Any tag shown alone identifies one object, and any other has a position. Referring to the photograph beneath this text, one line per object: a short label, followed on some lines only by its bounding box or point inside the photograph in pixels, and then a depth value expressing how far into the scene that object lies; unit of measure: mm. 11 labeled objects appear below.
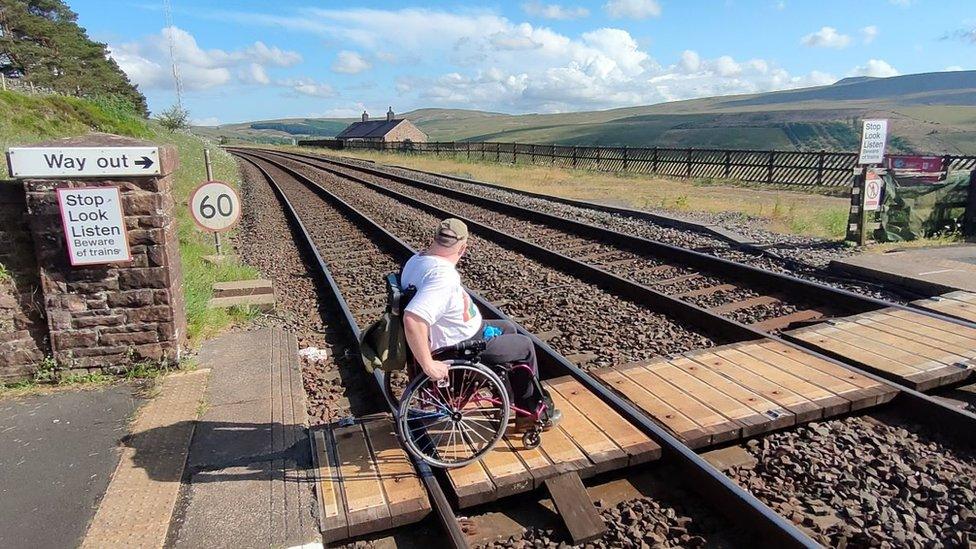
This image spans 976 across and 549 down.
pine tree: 39938
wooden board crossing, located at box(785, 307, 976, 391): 4762
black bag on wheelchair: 3430
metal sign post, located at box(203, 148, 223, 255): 9516
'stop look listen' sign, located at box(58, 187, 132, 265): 4504
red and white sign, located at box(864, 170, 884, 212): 9984
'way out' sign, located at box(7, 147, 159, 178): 4324
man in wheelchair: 3293
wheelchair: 3549
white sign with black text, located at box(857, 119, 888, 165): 10195
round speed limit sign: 8289
